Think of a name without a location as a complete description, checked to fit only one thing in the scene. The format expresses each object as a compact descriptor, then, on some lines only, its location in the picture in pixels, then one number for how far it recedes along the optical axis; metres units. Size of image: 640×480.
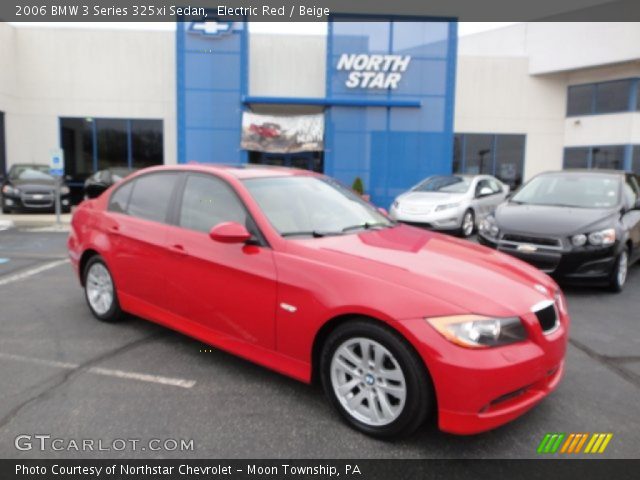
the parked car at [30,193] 14.60
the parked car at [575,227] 5.98
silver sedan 10.88
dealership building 17.30
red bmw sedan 2.62
